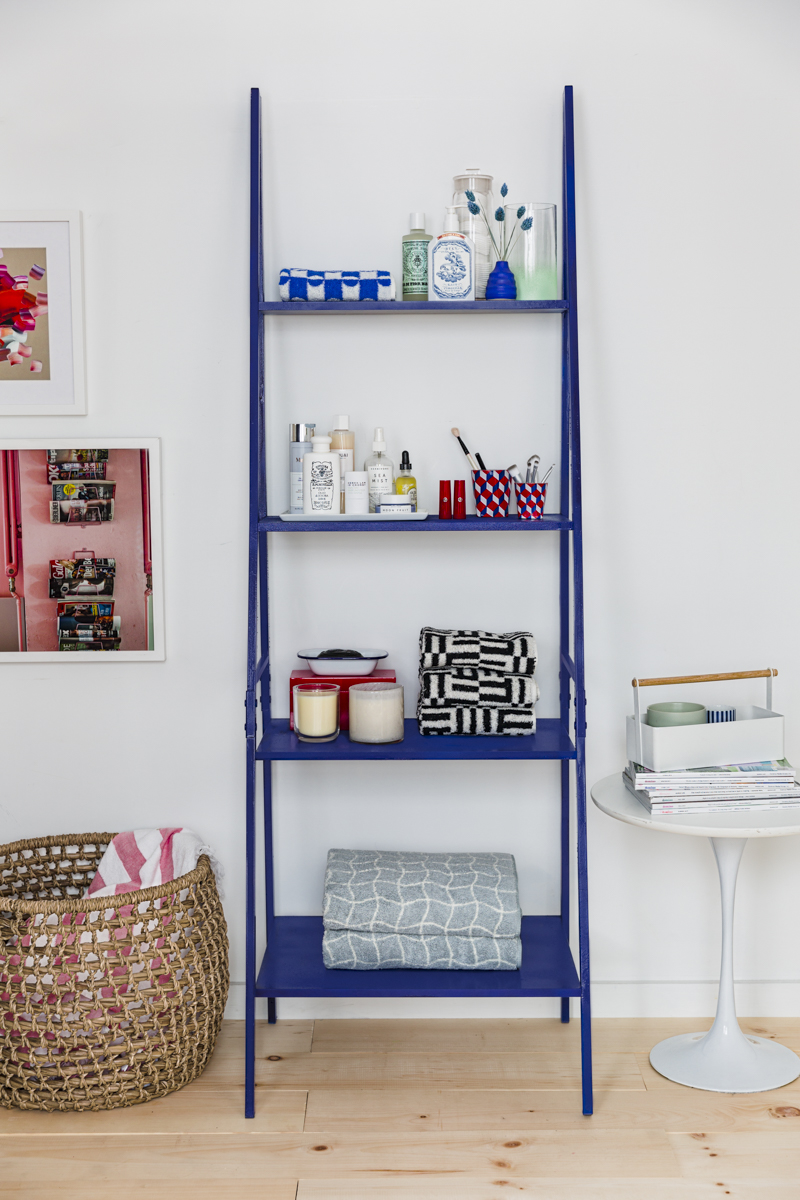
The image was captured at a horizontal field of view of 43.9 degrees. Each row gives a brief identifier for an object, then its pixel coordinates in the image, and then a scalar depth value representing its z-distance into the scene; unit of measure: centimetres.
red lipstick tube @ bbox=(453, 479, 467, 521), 212
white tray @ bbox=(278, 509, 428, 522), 205
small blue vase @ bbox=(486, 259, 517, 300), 208
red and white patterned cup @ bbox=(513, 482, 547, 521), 207
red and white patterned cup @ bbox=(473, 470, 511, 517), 210
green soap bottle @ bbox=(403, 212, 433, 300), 209
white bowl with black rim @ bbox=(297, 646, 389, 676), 218
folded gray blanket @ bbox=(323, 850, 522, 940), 208
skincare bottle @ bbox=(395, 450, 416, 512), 212
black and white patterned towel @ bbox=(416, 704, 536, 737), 213
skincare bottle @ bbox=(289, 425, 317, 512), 212
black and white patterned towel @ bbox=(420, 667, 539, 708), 213
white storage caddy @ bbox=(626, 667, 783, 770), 200
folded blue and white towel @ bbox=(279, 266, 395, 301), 209
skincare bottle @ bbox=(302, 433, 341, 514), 207
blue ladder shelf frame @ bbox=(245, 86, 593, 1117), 201
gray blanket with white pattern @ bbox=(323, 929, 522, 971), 208
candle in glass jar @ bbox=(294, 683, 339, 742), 209
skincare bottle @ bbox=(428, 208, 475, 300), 205
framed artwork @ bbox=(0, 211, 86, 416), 224
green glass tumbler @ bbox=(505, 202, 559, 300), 211
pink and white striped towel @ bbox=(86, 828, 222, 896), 224
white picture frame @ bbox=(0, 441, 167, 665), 226
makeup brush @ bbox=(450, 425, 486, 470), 218
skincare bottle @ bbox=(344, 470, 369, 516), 207
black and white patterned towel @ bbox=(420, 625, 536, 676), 216
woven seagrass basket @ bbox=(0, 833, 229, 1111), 193
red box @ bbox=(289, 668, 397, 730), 218
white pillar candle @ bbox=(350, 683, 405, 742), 207
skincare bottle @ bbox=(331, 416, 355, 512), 212
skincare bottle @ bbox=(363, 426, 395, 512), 210
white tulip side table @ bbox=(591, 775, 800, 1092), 205
